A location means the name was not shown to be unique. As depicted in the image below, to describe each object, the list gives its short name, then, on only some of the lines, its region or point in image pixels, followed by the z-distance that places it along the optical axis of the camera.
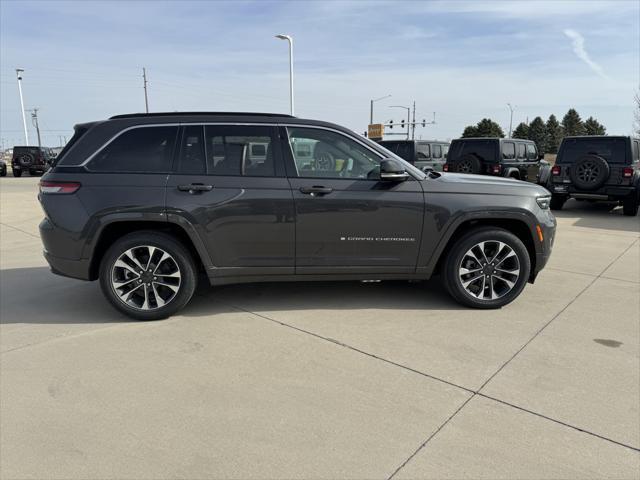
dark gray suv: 4.01
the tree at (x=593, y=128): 72.88
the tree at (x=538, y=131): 73.94
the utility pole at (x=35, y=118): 63.52
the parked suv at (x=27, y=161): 27.64
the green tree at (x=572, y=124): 72.06
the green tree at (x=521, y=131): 76.69
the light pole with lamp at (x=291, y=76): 29.42
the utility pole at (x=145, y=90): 53.71
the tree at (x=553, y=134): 73.94
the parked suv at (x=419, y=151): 15.83
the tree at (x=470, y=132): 71.19
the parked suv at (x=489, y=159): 14.20
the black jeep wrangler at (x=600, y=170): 10.37
